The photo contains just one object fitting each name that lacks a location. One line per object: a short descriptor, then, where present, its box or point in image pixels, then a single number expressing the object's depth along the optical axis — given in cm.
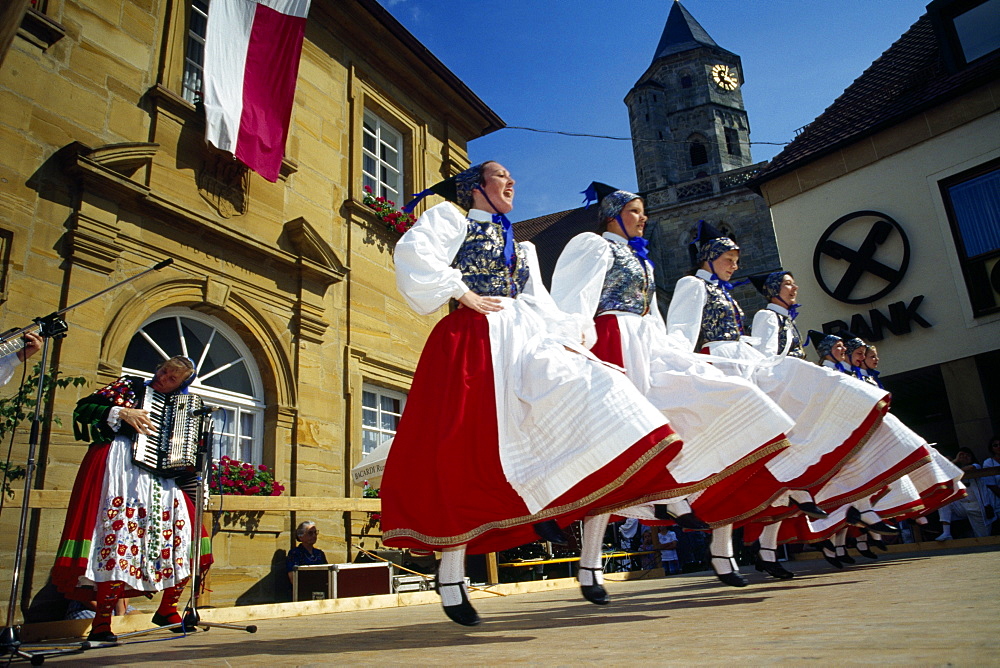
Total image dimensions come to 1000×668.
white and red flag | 866
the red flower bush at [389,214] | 1138
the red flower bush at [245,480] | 791
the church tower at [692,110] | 5084
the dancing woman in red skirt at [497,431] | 307
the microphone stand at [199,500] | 454
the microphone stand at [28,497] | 346
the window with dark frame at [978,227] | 1310
